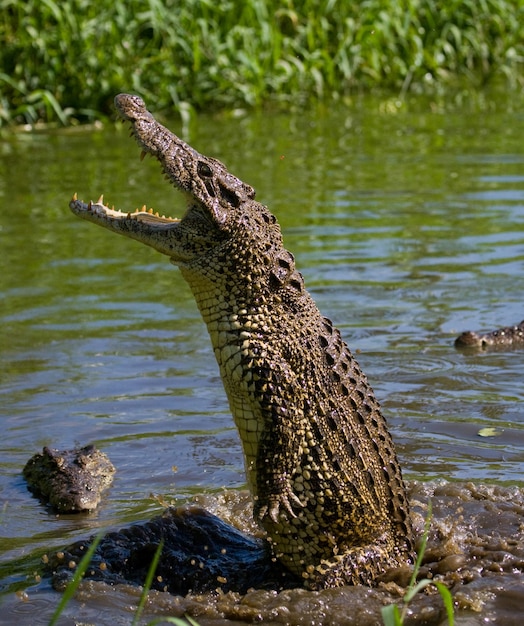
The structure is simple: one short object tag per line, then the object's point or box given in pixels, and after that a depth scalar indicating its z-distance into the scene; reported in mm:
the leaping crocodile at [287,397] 8844
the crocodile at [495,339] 14977
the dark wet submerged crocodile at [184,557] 9352
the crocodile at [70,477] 11102
